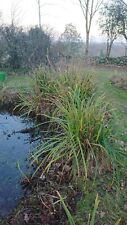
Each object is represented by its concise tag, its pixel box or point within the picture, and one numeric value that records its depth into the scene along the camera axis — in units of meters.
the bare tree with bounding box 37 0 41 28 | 10.89
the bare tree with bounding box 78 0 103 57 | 10.74
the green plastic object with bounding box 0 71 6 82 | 5.47
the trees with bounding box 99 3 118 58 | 10.87
